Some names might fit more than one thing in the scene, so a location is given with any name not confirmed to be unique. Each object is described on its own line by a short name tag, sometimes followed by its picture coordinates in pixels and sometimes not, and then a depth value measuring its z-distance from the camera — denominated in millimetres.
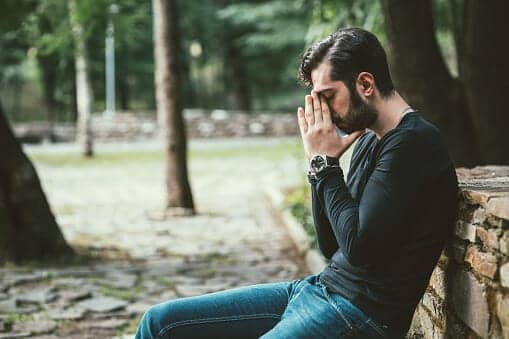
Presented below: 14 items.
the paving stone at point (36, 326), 5199
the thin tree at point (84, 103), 21594
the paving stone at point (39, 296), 6018
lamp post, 31172
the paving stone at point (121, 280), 6578
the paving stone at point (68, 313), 5562
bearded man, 2566
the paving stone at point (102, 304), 5830
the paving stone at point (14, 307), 5703
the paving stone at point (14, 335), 5027
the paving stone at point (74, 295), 6113
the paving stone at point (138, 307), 5759
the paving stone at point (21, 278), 6574
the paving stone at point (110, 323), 5387
